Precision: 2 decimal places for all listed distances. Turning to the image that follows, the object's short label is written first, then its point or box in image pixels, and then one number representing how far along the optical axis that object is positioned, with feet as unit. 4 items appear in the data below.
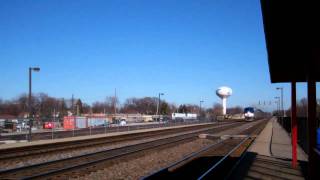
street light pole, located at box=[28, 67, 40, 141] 84.18
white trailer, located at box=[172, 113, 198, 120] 345.71
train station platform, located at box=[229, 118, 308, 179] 32.83
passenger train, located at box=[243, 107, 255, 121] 277.55
